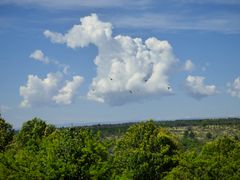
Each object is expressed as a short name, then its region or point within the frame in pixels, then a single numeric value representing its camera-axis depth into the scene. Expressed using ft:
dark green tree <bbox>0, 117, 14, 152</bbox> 312.64
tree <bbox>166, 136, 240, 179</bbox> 188.03
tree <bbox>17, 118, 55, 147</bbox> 307.58
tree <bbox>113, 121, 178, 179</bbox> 247.09
